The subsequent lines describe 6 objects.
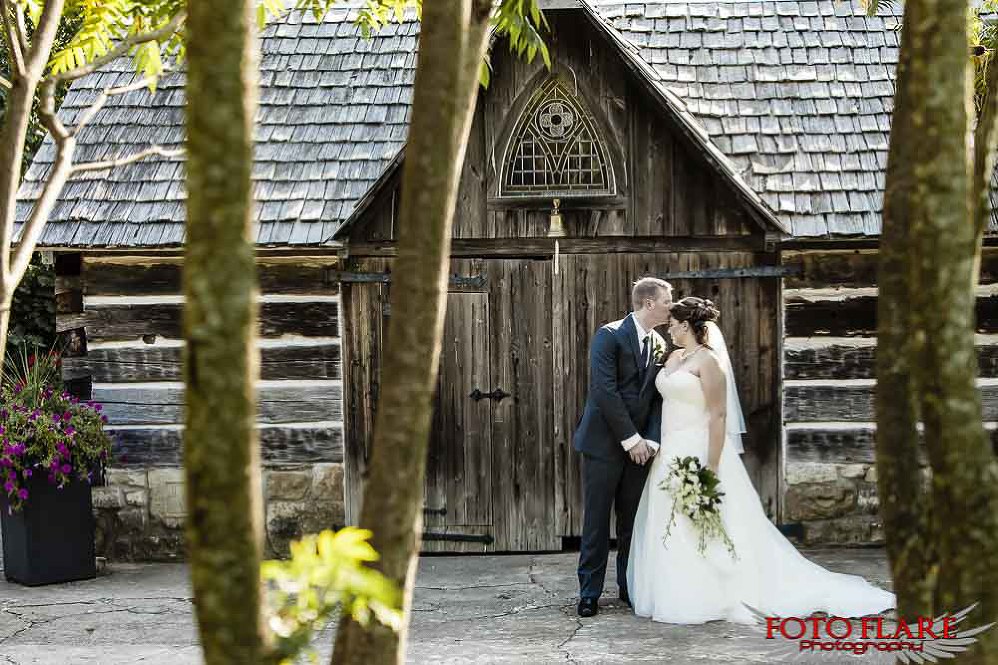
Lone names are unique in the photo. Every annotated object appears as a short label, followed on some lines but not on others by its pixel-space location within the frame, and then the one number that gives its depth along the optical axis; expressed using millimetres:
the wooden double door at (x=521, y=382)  9141
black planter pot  8523
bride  7043
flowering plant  8352
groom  7211
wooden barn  9047
